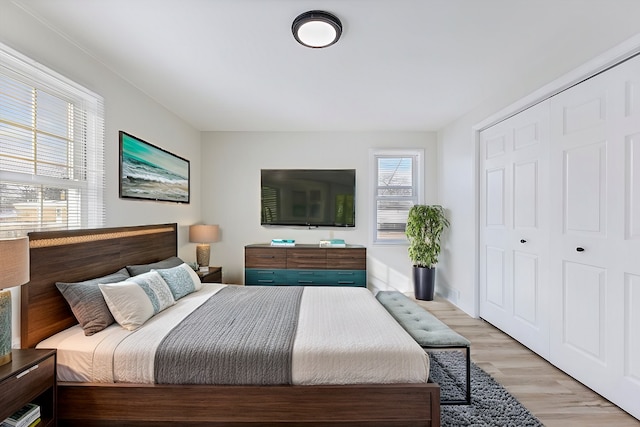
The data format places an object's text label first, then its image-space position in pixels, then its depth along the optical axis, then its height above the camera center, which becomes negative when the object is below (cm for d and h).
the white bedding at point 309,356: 156 -79
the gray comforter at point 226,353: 156 -77
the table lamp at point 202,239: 388 -35
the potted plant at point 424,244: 398 -42
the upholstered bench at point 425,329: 188 -83
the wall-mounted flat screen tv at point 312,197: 437 +26
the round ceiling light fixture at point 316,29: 179 +122
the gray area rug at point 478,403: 173 -125
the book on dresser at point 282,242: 418 -42
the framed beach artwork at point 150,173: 266 +45
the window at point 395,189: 449 +40
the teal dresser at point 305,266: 395 -72
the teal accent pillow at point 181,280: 247 -61
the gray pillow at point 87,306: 178 -59
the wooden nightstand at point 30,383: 125 -80
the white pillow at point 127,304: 185 -61
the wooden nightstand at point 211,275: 350 -78
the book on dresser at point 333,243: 410 -43
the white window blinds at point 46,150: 167 +43
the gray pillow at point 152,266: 250 -50
